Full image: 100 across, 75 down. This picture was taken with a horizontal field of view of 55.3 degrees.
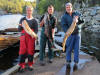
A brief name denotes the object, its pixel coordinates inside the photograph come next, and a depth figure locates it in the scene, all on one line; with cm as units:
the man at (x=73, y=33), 315
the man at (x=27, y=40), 302
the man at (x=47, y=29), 329
